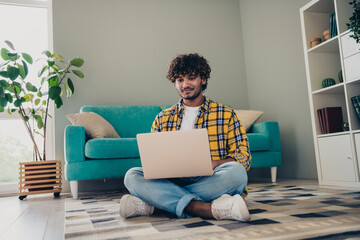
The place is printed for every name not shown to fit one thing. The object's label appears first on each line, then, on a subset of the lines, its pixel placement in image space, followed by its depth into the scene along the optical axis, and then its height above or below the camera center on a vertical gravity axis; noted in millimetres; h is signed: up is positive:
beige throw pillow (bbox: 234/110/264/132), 3292 +324
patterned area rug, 1062 -288
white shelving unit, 2301 +436
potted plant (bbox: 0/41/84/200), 2930 +597
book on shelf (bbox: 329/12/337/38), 2545 +930
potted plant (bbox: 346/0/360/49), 2156 +799
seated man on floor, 1377 -83
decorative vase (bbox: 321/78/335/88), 2576 +492
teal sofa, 2621 +0
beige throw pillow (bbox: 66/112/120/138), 2830 +301
